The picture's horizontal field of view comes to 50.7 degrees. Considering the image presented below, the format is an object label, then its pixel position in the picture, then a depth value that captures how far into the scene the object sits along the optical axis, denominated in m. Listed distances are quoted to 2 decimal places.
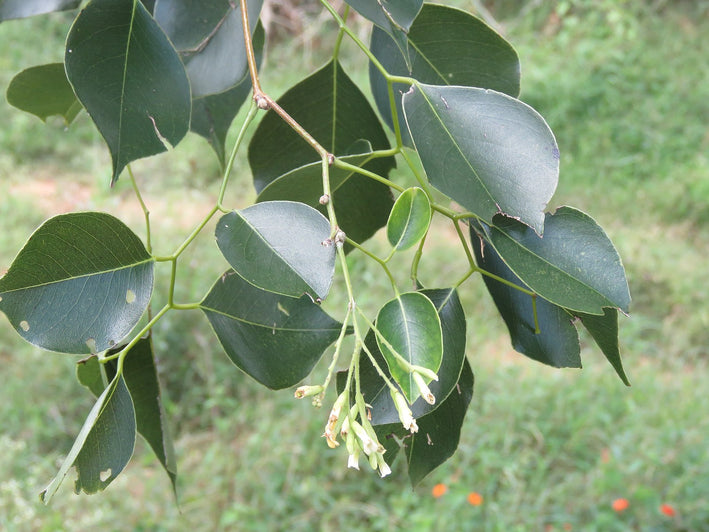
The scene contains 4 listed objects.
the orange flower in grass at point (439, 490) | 1.85
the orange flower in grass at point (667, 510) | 1.71
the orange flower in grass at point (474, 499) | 1.79
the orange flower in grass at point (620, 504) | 1.73
